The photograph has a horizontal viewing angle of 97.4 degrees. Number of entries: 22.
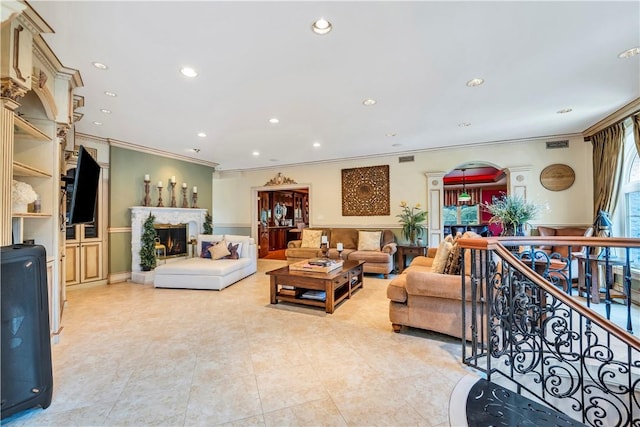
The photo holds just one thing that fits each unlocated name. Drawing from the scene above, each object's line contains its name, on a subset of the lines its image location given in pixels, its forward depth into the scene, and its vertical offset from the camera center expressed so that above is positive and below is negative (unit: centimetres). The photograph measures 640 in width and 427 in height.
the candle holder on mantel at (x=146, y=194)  558 +49
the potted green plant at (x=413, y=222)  585 -13
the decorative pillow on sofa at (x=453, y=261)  282 -47
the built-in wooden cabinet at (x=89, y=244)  470 -44
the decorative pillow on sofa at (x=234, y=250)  533 -62
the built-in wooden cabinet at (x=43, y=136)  214 +75
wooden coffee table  354 -91
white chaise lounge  457 -93
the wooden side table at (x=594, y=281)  377 -94
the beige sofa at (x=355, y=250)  547 -72
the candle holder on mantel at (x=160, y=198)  583 +42
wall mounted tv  270 +31
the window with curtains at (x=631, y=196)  393 +25
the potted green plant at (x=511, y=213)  411 +2
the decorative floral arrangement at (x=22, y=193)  219 +21
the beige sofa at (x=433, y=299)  262 -83
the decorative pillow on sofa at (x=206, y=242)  546 -47
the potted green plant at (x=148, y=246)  535 -53
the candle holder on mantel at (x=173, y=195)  615 +51
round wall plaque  496 +67
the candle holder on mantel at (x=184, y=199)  643 +44
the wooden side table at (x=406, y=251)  571 -74
